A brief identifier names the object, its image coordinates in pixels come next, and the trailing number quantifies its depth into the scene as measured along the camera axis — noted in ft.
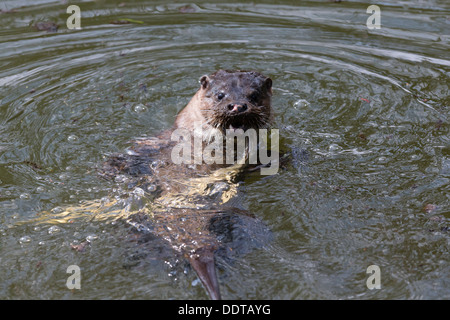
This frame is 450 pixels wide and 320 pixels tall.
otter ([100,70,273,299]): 11.01
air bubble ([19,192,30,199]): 12.30
